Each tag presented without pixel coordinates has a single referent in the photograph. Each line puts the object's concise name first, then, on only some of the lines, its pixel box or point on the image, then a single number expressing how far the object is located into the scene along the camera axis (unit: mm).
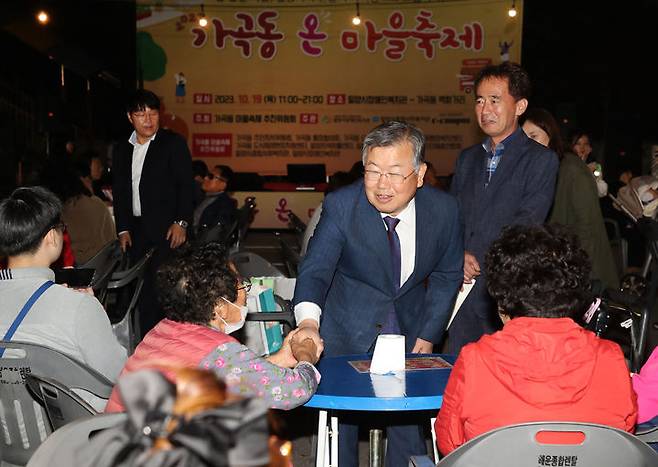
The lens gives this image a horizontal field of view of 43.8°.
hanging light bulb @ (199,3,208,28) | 12992
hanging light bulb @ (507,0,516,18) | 12580
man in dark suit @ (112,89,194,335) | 5406
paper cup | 2693
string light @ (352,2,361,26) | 13084
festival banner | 13086
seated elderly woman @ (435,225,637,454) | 2047
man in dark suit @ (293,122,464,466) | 2877
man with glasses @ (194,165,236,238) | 7371
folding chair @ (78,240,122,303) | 4801
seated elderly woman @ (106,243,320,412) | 2285
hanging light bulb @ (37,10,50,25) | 13555
